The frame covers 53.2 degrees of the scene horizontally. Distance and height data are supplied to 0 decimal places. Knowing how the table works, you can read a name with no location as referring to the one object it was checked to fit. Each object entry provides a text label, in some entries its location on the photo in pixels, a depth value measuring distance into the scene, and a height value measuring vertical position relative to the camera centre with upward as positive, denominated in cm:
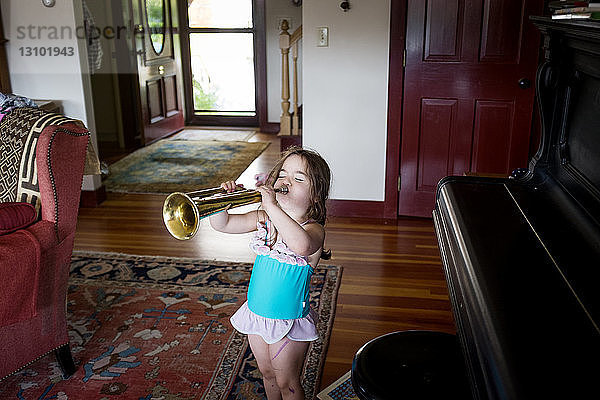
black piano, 93 -49
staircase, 504 -60
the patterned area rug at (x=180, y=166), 469 -117
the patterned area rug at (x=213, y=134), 643 -115
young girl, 161 -64
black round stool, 138 -81
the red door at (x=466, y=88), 343 -37
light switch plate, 367 -7
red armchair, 190 -74
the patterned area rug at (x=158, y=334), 213 -122
